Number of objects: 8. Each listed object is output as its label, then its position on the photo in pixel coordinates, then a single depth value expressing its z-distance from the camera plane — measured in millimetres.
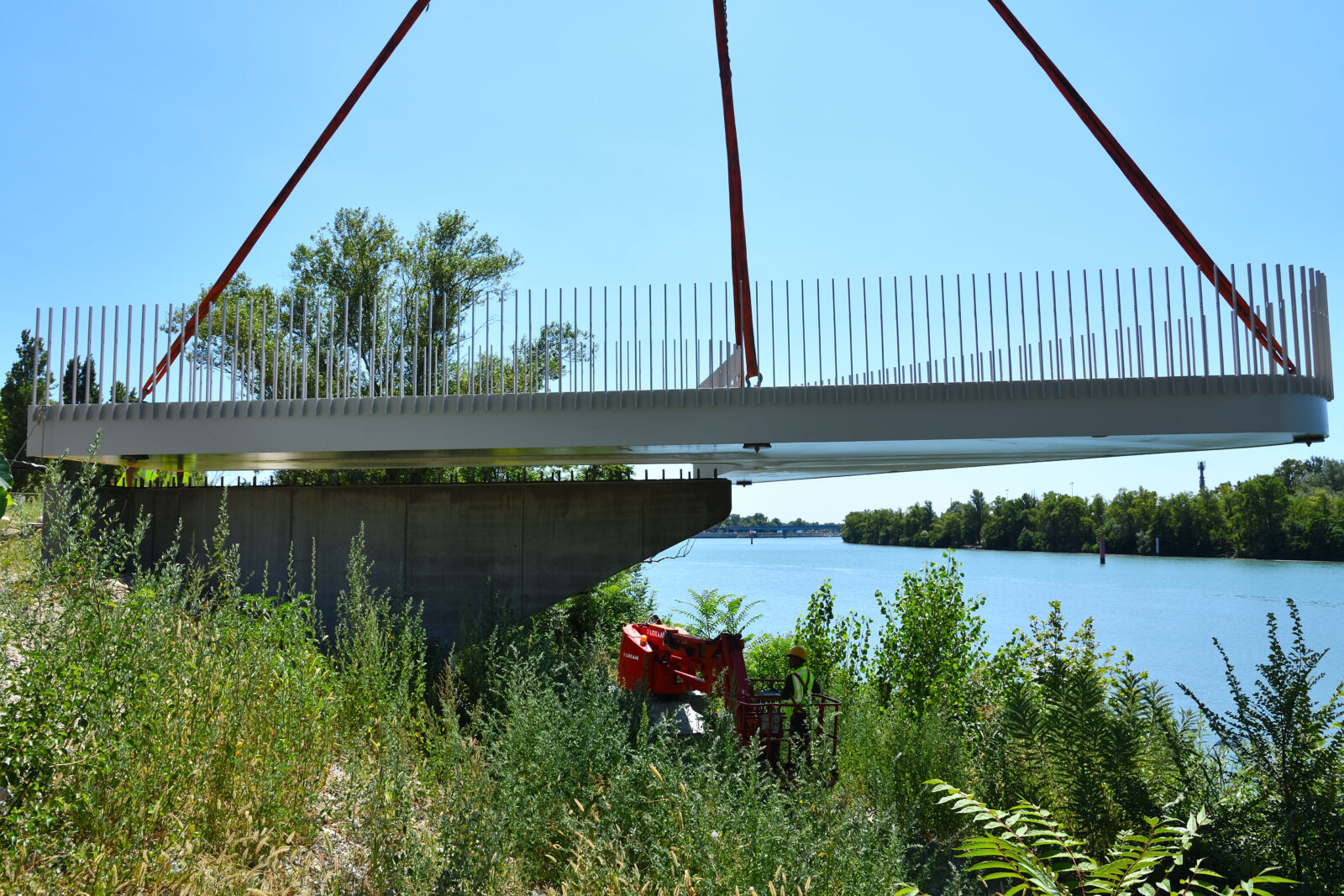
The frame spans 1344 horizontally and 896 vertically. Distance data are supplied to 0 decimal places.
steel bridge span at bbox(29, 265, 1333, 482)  8500
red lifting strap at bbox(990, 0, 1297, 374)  8641
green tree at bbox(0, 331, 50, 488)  35500
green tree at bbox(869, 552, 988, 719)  8805
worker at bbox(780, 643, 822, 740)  6891
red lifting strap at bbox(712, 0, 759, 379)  9594
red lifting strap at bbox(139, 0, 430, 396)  10070
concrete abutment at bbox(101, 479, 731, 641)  11234
